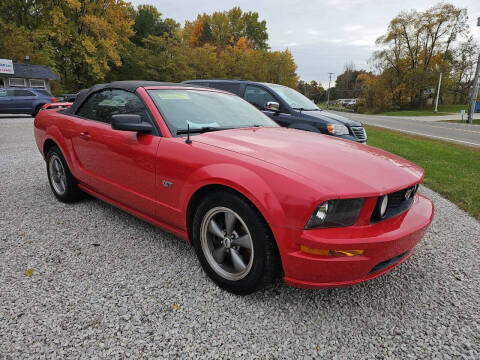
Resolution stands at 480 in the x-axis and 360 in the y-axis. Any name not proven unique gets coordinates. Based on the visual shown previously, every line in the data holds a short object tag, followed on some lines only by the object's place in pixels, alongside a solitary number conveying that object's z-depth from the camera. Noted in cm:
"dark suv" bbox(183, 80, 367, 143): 642
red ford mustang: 185
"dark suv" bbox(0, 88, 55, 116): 1593
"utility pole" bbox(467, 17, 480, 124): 2292
